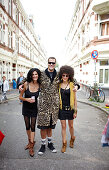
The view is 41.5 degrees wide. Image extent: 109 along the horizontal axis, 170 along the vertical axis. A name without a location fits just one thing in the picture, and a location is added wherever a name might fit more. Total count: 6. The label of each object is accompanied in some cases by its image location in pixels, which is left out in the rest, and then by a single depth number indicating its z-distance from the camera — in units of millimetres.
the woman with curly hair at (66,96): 3195
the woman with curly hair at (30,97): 3053
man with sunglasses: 3025
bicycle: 9539
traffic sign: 9146
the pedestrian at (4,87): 9900
